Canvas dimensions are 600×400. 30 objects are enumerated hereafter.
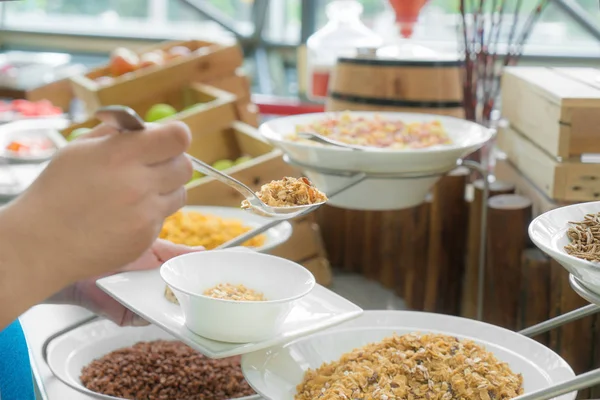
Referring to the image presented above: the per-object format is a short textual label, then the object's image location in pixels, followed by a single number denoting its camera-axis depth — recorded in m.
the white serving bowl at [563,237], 0.84
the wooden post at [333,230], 2.12
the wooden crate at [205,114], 2.32
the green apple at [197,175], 2.11
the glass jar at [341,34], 2.47
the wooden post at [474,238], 1.73
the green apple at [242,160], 2.15
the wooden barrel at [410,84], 2.02
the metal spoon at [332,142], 1.37
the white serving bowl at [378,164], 1.38
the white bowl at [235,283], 0.96
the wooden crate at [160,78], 2.65
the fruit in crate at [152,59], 2.92
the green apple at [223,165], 2.10
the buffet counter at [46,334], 1.19
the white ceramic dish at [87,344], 1.18
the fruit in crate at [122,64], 2.91
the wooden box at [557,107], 1.48
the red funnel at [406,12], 2.20
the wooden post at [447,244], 1.86
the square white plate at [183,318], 0.96
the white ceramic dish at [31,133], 2.25
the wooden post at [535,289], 1.57
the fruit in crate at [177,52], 3.05
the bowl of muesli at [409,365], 0.98
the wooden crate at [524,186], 1.56
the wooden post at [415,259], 1.90
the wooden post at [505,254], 1.61
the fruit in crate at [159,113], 2.47
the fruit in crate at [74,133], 2.39
